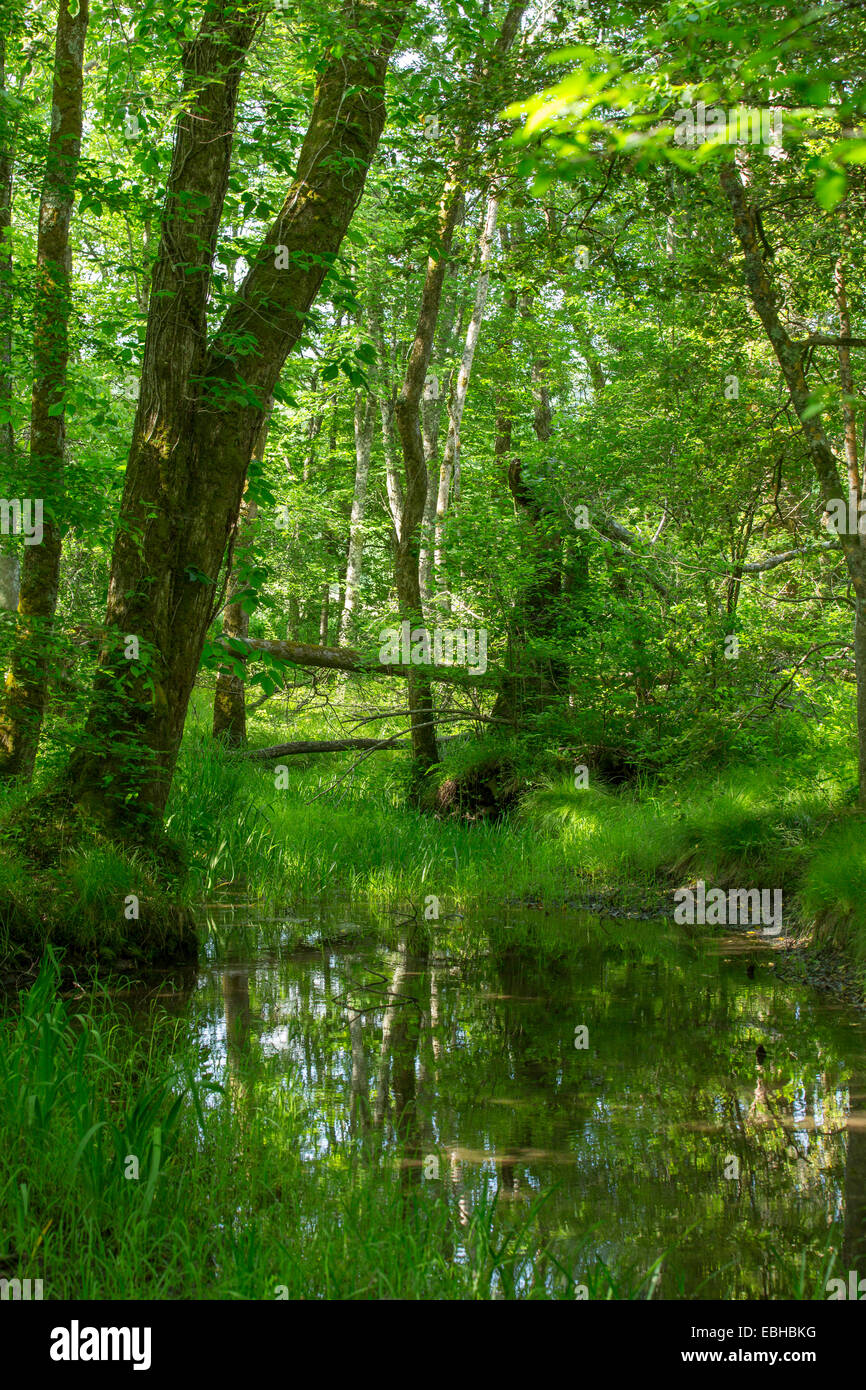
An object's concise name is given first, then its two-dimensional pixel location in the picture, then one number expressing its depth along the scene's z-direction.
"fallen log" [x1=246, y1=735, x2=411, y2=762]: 13.39
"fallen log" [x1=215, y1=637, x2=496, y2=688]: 13.12
